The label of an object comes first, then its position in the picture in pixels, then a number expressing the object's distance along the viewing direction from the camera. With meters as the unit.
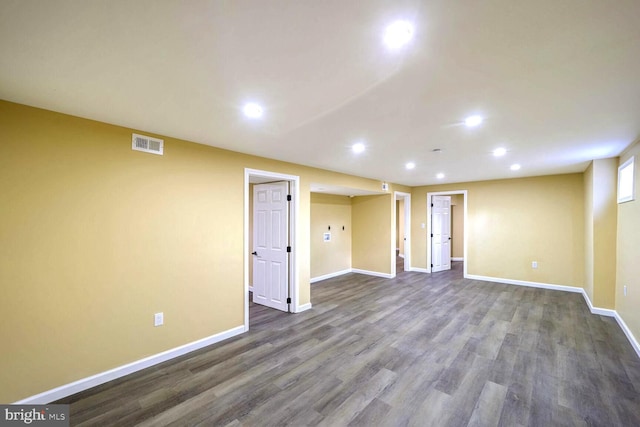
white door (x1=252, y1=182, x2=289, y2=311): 4.39
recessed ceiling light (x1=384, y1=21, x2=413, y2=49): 1.23
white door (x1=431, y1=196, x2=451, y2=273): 7.33
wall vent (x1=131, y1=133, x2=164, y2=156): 2.68
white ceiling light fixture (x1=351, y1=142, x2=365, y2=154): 3.23
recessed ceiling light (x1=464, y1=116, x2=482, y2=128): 2.38
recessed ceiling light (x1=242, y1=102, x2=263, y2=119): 2.13
